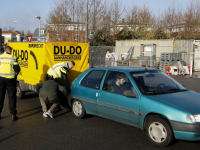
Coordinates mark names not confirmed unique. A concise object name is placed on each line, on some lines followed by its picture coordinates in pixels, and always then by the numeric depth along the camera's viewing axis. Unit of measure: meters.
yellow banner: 7.74
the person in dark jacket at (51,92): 6.40
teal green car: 4.18
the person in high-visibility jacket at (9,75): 6.14
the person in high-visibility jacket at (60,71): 6.94
